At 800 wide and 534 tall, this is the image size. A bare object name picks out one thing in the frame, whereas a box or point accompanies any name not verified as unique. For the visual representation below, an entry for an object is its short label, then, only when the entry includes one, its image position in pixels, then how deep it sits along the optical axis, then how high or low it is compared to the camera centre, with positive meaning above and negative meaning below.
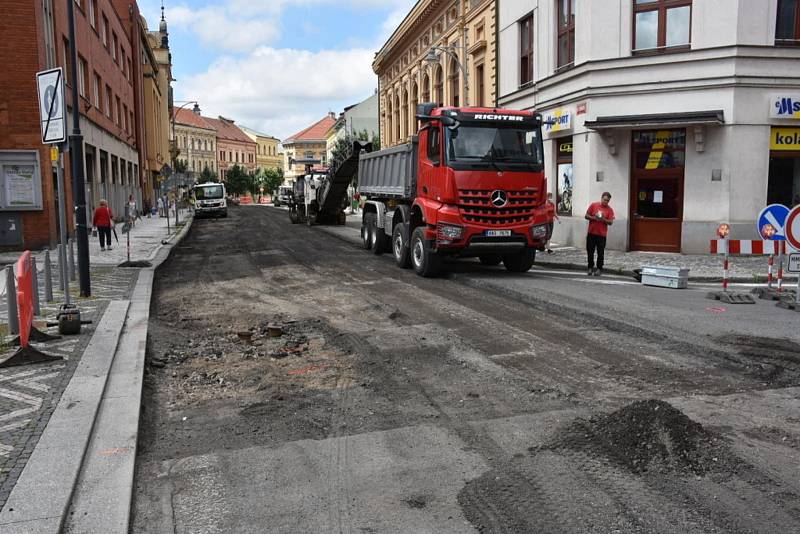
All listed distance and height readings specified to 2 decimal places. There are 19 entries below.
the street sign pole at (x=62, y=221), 9.16 -0.27
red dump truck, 12.85 +0.17
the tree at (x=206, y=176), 98.84 +3.46
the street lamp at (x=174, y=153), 70.44 +5.11
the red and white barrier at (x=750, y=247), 11.34 -0.93
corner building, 16.95 +2.10
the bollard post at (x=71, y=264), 12.12 -1.15
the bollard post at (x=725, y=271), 11.60 -1.35
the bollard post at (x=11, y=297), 7.26 -1.03
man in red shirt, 14.05 -0.67
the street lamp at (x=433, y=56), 23.22 +4.89
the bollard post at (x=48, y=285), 10.02 -1.26
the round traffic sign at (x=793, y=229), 10.12 -0.57
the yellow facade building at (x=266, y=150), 144.75 +10.65
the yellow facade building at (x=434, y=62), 27.77 +6.98
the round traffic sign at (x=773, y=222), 11.13 -0.50
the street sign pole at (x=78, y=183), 9.99 +0.27
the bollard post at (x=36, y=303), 8.42 -1.32
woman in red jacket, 20.63 -0.62
